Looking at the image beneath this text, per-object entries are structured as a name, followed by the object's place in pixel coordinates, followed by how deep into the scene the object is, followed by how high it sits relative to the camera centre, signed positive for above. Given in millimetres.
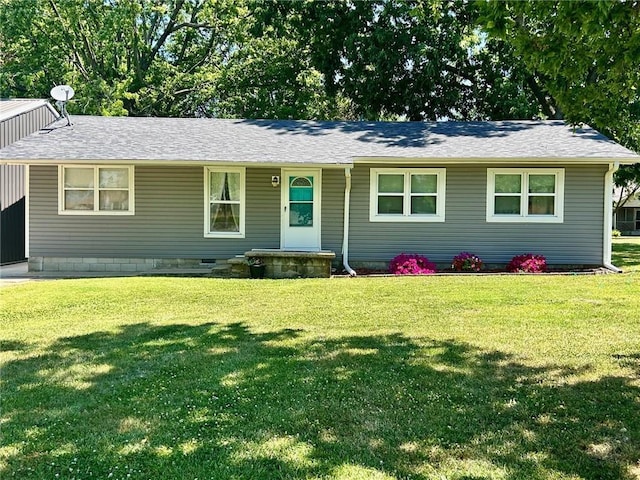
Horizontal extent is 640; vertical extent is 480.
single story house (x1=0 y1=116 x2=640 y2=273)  12250 +366
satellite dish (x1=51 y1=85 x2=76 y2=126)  13602 +3340
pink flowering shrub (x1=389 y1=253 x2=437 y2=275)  11562 -941
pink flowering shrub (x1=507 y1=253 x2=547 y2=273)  11633 -863
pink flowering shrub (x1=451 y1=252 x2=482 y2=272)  11992 -890
